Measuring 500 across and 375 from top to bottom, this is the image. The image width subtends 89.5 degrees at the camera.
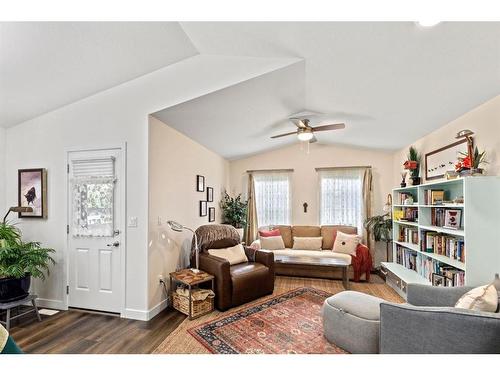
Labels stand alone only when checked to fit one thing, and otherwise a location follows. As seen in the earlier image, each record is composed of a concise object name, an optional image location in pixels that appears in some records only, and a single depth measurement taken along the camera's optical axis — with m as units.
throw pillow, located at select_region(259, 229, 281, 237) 4.81
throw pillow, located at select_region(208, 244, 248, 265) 3.40
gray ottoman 1.95
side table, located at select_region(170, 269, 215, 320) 2.73
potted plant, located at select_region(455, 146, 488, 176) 2.31
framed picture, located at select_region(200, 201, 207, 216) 4.12
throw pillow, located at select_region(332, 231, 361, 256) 4.28
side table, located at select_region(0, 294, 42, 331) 2.46
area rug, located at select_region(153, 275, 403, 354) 2.17
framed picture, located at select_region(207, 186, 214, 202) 4.45
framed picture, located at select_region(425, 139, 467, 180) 2.82
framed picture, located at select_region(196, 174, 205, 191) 3.98
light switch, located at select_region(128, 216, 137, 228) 2.76
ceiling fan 3.18
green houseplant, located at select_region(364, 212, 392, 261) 4.34
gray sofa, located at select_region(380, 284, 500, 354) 1.39
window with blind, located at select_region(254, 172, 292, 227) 5.33
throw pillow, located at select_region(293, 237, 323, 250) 4.70
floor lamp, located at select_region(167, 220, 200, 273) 2.99
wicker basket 2.75
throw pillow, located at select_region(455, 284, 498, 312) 1.58
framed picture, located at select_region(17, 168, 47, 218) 3.04
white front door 2.84
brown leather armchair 2.91
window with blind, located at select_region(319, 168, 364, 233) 4.93
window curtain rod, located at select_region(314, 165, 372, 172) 4.91
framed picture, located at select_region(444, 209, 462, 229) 2.55
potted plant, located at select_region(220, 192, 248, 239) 5.10
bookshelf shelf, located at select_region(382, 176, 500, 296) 2.17
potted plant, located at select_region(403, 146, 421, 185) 3.69
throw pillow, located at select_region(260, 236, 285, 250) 4.70
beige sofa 4.13
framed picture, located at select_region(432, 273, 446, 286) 2.70
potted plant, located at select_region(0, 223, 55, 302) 2.51
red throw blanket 4.10
